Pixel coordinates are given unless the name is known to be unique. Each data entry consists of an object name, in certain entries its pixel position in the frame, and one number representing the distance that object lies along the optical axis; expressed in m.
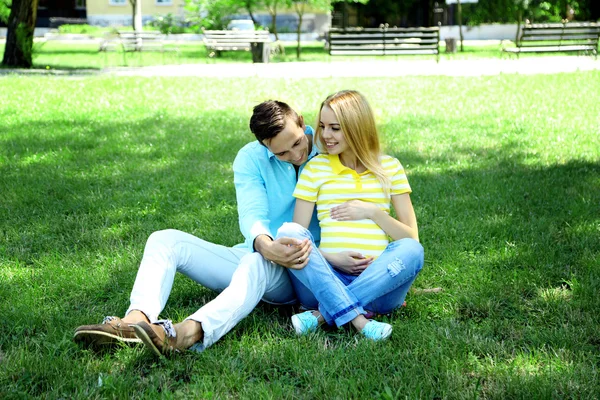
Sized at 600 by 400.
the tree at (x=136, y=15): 29.18
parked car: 30.81
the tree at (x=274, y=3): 30.36
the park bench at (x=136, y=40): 20.64
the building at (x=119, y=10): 49.56
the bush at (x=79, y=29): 41.19
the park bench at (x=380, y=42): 19.36
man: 3.35
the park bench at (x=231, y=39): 22.78
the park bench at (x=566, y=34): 19.77
